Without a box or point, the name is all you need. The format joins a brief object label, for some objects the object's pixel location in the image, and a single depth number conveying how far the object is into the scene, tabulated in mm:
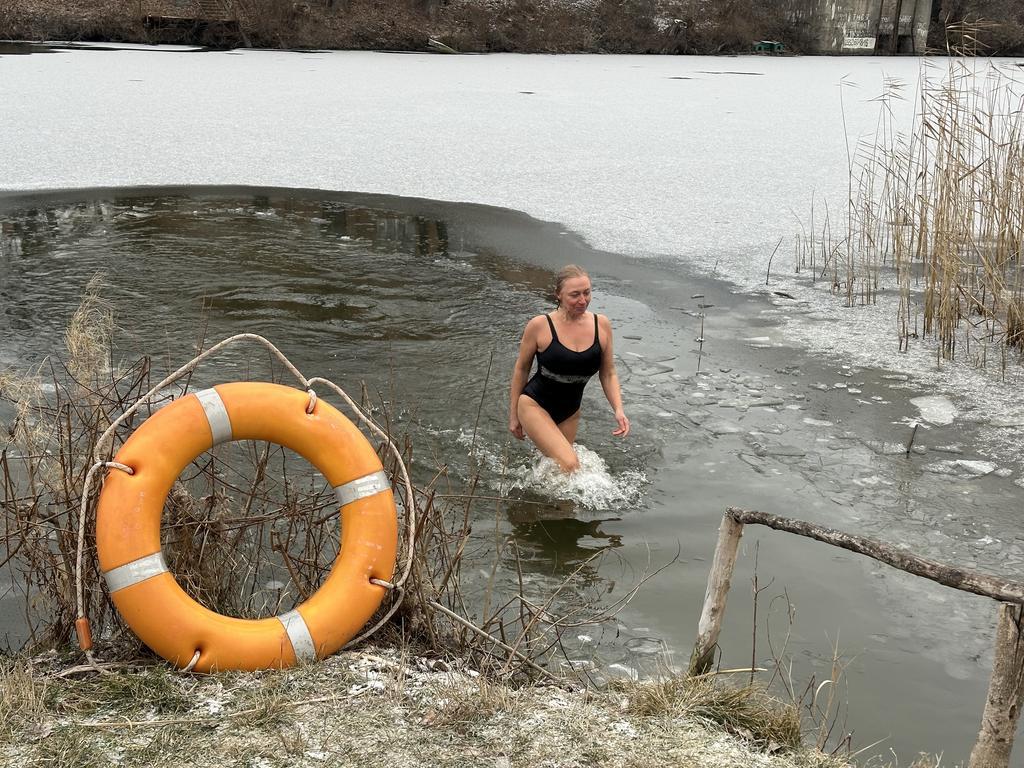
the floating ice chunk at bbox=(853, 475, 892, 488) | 5242
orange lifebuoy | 3029
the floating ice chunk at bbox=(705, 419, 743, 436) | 5859
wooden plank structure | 25844
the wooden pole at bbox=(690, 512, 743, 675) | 3219
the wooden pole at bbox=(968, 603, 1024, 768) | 2541
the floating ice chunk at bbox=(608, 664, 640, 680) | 3705
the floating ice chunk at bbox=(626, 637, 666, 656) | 3895
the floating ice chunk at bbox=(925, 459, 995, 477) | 5383
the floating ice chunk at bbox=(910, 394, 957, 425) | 6066
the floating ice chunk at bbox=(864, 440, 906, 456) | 5621
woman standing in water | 5238
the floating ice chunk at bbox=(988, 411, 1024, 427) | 5988
